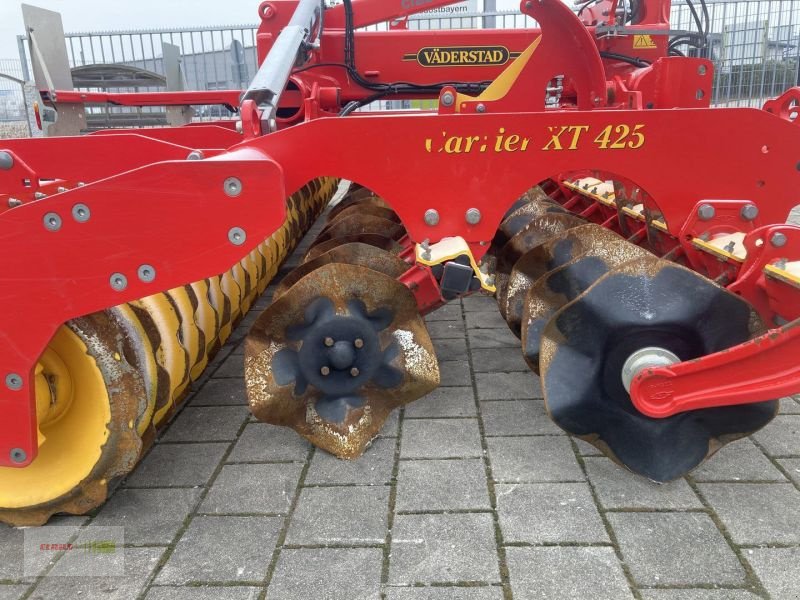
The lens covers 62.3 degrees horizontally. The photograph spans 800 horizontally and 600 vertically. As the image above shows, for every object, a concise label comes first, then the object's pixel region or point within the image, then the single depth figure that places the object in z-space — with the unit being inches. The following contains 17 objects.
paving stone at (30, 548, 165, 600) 68.7
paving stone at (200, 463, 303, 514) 81.7
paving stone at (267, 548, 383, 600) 67.3
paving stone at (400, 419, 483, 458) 92.4
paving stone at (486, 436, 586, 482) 86.0
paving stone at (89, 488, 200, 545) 77.4
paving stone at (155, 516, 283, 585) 70.5
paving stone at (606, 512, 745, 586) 68.0
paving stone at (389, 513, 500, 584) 69.1
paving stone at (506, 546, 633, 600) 66.1
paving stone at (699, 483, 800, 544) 73.6
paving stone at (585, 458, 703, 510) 79.7
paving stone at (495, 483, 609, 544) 74.4
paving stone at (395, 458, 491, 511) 80.7
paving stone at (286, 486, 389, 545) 75.5
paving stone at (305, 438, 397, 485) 86.7
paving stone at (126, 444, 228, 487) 87.8
